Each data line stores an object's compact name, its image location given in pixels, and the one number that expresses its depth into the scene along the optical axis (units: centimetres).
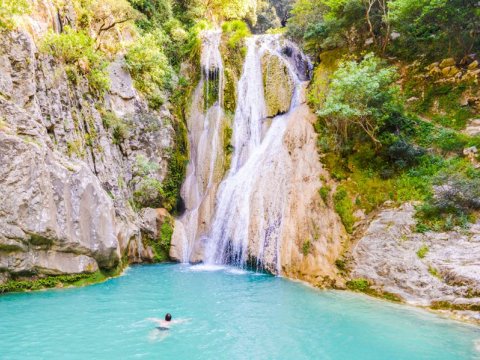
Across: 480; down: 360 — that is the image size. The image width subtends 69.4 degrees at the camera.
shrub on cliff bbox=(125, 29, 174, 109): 2006
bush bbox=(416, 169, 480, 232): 1201
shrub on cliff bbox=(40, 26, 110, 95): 1449
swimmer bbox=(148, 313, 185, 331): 872
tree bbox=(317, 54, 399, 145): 1445
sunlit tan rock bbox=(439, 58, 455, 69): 1756
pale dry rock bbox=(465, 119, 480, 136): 1510
